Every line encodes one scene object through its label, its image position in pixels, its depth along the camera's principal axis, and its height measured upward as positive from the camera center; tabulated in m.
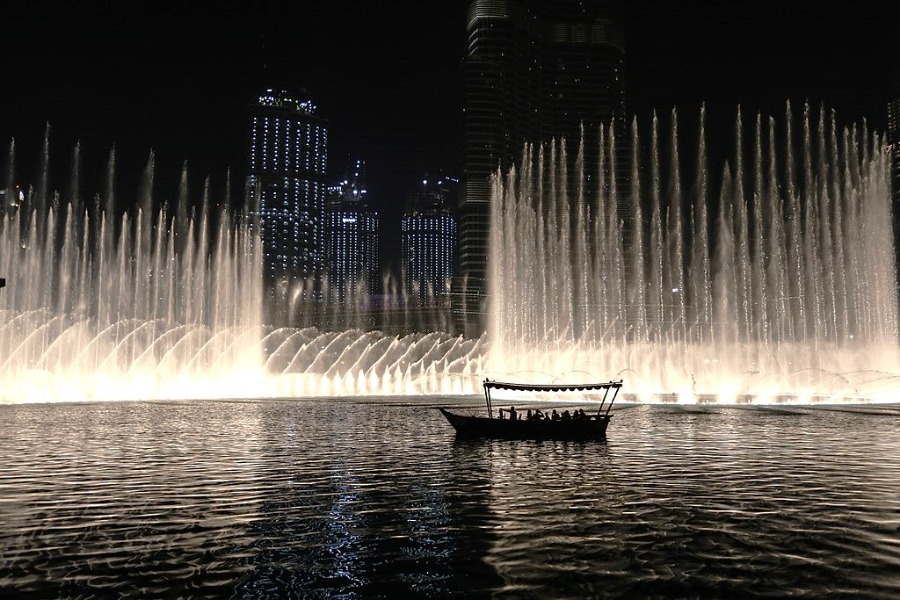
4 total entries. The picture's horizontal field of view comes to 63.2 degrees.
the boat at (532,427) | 33.28 -2.46
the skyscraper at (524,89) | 178.75 +73.24
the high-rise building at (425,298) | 124.44 +13.18
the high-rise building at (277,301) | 142.62 +17.47
